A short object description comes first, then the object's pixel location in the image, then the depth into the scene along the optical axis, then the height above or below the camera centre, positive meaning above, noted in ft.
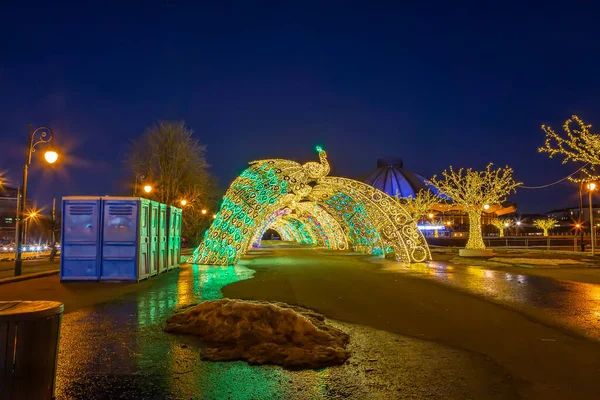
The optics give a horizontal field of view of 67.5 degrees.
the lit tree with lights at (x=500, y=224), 241.72 +7.53
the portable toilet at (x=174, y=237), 64.13 -0.32
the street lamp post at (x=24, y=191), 54.29 +5.40
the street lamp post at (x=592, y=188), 90.76 +10.11
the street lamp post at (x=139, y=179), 105.53 +14.64
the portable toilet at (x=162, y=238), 58.72 -0.37
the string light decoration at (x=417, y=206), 160.25 +11.59
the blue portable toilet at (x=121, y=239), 50.03 -0.44
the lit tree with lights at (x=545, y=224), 238.11 +7.33
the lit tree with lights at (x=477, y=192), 89.30 +8.98
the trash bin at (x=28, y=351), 11.99 -3.22
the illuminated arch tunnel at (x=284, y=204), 71.10 +5.27
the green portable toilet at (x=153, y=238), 55.12 -0.35
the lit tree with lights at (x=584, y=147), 48.34 +9.97
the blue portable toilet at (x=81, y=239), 49.47 -0.46
